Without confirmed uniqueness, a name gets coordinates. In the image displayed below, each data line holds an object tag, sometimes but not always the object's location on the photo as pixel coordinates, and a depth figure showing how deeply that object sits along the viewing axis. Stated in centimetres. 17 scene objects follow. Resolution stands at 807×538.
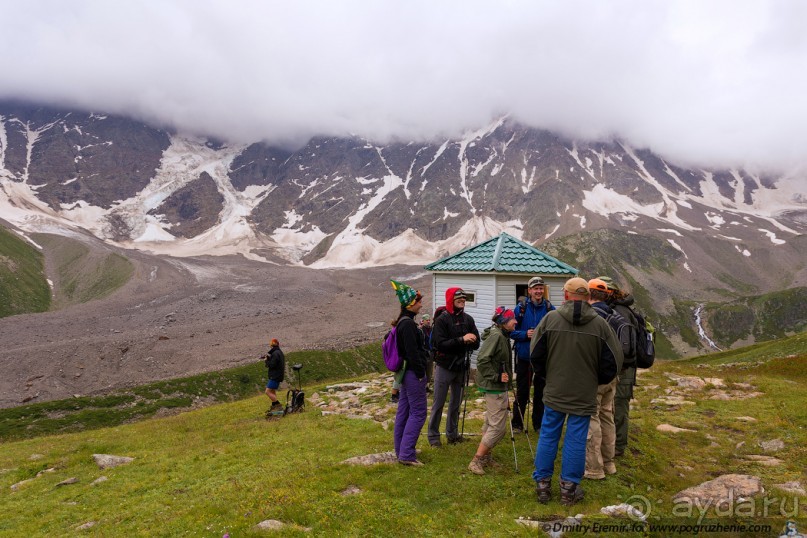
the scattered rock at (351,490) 696
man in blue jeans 616
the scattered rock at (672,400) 1420
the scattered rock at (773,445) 904
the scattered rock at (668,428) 1070
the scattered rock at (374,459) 840
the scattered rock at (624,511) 562
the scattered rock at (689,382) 1697
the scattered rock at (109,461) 1170
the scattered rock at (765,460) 812
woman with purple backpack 783
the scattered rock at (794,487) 651
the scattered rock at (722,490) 627
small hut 1827
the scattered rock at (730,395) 1479
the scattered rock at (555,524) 523
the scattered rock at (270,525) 575
